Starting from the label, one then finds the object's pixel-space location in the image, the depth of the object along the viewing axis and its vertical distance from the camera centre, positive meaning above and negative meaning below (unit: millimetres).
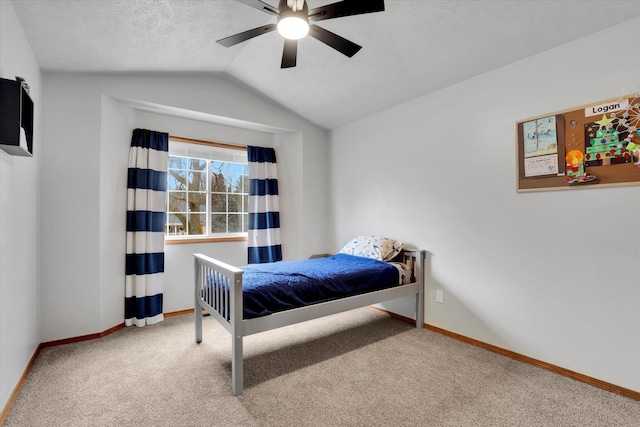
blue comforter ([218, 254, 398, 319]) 2184 -545
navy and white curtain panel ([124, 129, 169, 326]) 3145 -165
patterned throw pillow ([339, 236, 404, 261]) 3229 -360
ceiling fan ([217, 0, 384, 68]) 1633 +1135
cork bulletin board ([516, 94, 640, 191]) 1932 +476
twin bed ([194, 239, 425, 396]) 2061 -606
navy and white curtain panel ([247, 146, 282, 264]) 3998 +106
